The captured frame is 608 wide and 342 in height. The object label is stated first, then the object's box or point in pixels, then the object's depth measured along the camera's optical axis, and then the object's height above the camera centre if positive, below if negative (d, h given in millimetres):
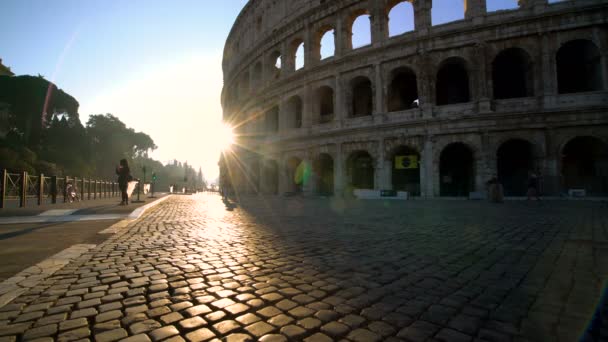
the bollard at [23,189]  9972 -94
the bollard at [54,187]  12292 -50
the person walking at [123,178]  10875 +269
